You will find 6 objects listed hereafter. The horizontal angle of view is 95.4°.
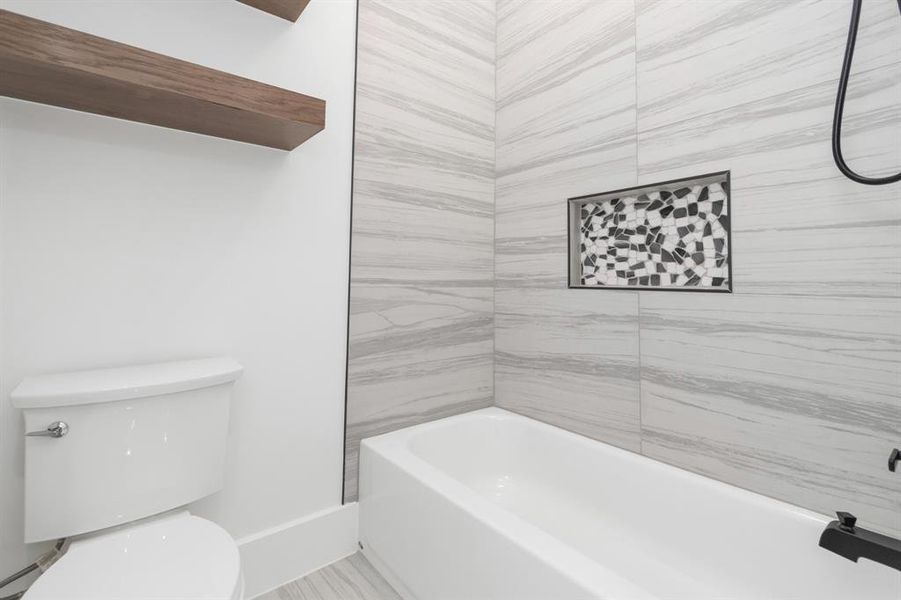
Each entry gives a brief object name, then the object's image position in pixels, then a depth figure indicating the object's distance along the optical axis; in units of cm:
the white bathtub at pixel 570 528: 104
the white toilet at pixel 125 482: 89
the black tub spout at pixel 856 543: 96
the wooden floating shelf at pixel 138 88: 92
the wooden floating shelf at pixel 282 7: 140
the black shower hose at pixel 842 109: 105
